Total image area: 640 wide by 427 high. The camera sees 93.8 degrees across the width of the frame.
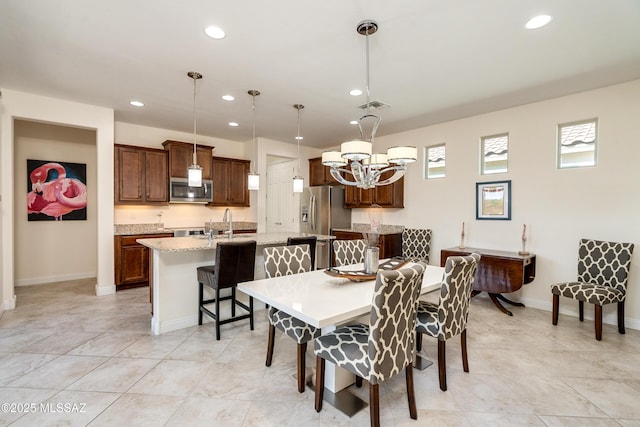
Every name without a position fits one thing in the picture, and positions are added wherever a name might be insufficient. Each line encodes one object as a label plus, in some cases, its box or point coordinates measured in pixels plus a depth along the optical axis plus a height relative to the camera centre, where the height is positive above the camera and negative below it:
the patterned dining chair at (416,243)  4.99 -0.55
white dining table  1.72 -0.58
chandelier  2.33 +0.45
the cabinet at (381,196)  5.48 +0.28
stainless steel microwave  5.27 +0.32
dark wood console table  3.69 -0.79
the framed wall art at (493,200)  4.29 +0.16
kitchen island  3.12 -0.76
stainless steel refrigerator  6.08 -0.06
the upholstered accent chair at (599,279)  3.10 -0.77
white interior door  6.67 +0.23
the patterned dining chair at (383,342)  1.60 -0.80
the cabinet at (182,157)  5.22 +0.95
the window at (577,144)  3.69 +0.85
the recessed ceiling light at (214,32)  2.39 +1.45
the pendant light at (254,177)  3.70 +0.41
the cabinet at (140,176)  4.77 +0.56
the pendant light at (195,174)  3.27 +0.39
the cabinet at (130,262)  4.58 -0.82
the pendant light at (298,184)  3.98 +0.35
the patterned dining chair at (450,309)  2.13 -0.73
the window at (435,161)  5.08 +0.85
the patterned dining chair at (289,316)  2.15 -0.81
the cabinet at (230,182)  5.90 +0.56
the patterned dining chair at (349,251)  3.43 -0.47
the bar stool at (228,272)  2.96 -0.65
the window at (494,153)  4.38 +0.85
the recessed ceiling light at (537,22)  2.23 +1.44
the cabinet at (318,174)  6.36 +0.78
